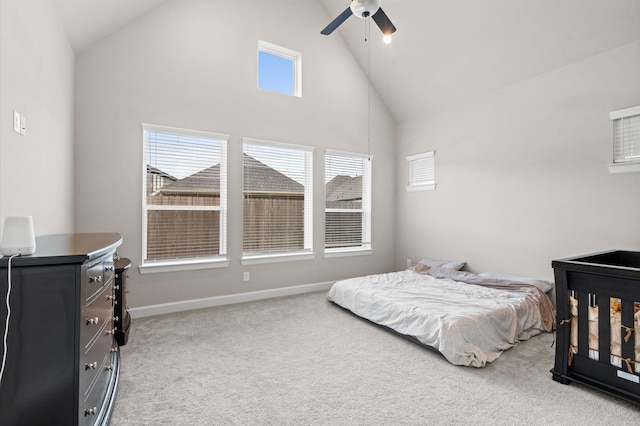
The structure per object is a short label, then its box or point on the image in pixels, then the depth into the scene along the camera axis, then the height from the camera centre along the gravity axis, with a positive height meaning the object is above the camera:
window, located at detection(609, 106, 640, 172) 3.21 +0.78
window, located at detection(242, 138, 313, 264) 4.46 +0.21
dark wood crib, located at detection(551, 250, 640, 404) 2.04 -0.76
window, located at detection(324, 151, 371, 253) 5.21 +0.22
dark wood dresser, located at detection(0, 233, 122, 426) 1.27 -0.51
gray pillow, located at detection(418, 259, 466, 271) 4.71 -0.73
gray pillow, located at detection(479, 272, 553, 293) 3.68 -0.78
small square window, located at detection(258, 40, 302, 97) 4.64 +2.17
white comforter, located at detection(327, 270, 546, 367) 2.70 -0.94
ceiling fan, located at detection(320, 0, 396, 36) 2.62 +1.74
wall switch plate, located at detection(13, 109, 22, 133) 1.85 +0.54
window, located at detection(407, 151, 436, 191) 5.31 +0.75
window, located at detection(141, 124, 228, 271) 3.85 +0.22
